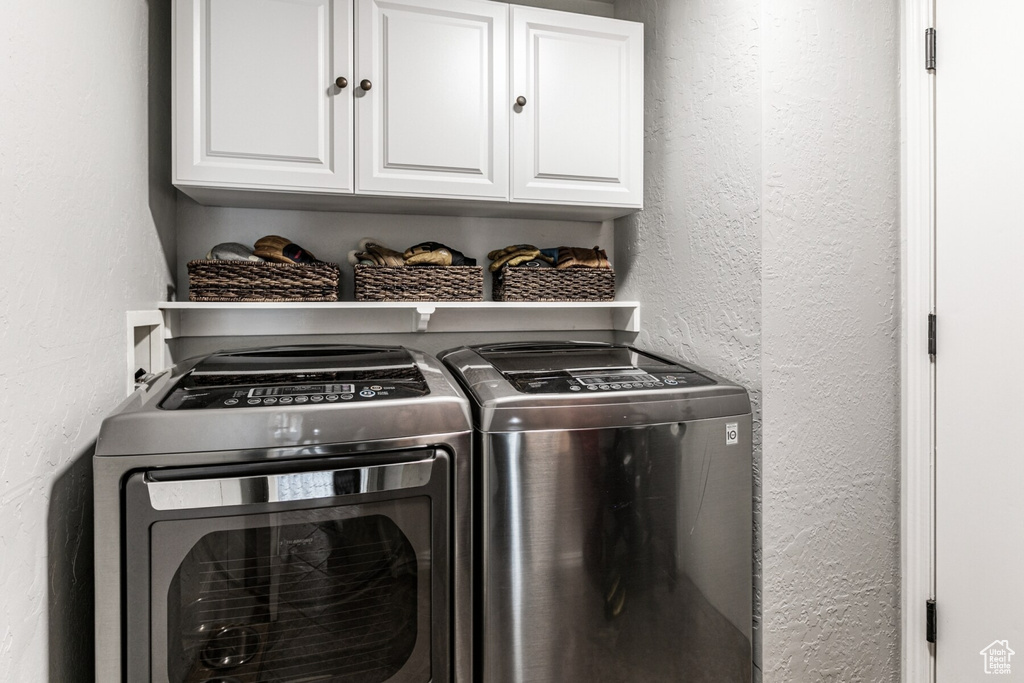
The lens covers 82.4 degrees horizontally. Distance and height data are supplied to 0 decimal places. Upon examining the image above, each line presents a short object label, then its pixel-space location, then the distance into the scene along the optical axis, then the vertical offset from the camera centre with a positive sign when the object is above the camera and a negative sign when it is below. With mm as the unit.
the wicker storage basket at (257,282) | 1562 +141
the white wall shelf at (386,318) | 1695 +51
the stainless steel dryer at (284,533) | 1026 -376
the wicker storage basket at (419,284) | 1681 +147
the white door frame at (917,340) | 1463 -17
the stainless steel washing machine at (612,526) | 1244 -430
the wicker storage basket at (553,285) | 1822 +154
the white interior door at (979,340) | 1271 -15
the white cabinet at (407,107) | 1461 +615
